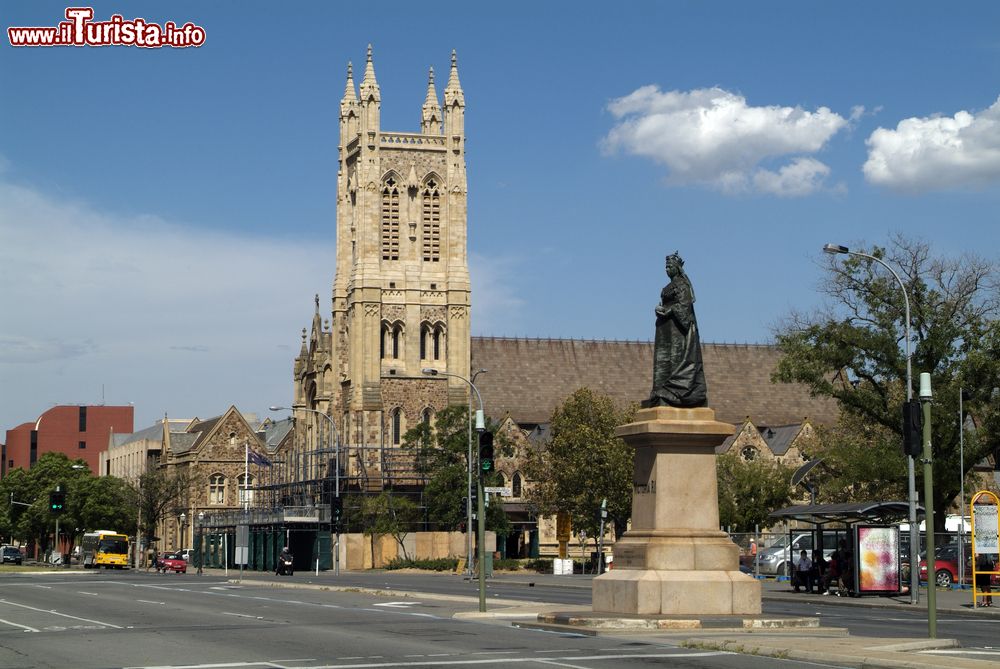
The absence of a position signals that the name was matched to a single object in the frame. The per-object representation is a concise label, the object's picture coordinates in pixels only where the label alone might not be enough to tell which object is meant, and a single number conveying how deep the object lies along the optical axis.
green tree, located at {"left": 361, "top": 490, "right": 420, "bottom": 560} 86.19
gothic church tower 100.62
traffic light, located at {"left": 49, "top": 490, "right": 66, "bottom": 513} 67.75
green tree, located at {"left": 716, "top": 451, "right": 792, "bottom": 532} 85.56
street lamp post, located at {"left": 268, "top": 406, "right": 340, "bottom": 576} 80.52
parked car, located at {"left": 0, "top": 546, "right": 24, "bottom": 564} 112.94
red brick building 175.00
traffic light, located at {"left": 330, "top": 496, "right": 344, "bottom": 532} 72.57
